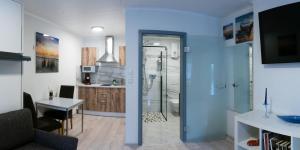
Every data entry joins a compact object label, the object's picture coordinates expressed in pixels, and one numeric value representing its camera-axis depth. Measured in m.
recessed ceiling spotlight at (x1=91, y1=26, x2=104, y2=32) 4.53
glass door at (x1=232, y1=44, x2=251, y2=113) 3.10
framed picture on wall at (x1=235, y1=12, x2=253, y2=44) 2.95
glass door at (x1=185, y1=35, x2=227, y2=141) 3.33
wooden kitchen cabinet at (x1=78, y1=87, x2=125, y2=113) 5.02
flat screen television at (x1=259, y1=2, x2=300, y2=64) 1.98
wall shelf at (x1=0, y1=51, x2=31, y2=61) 1.96
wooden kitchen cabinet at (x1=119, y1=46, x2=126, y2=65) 5.46
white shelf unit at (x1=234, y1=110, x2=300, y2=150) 1.64
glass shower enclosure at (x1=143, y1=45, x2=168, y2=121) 5.27
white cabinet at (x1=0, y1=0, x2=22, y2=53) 2.08
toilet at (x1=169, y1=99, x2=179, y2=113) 5.07
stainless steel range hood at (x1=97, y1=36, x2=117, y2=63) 5.47
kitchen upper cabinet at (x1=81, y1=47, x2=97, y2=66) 5.61
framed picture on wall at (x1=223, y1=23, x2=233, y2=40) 3.37
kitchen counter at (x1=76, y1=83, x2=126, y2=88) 5.03
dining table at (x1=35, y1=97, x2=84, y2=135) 3.10
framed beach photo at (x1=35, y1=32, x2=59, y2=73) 3.72
